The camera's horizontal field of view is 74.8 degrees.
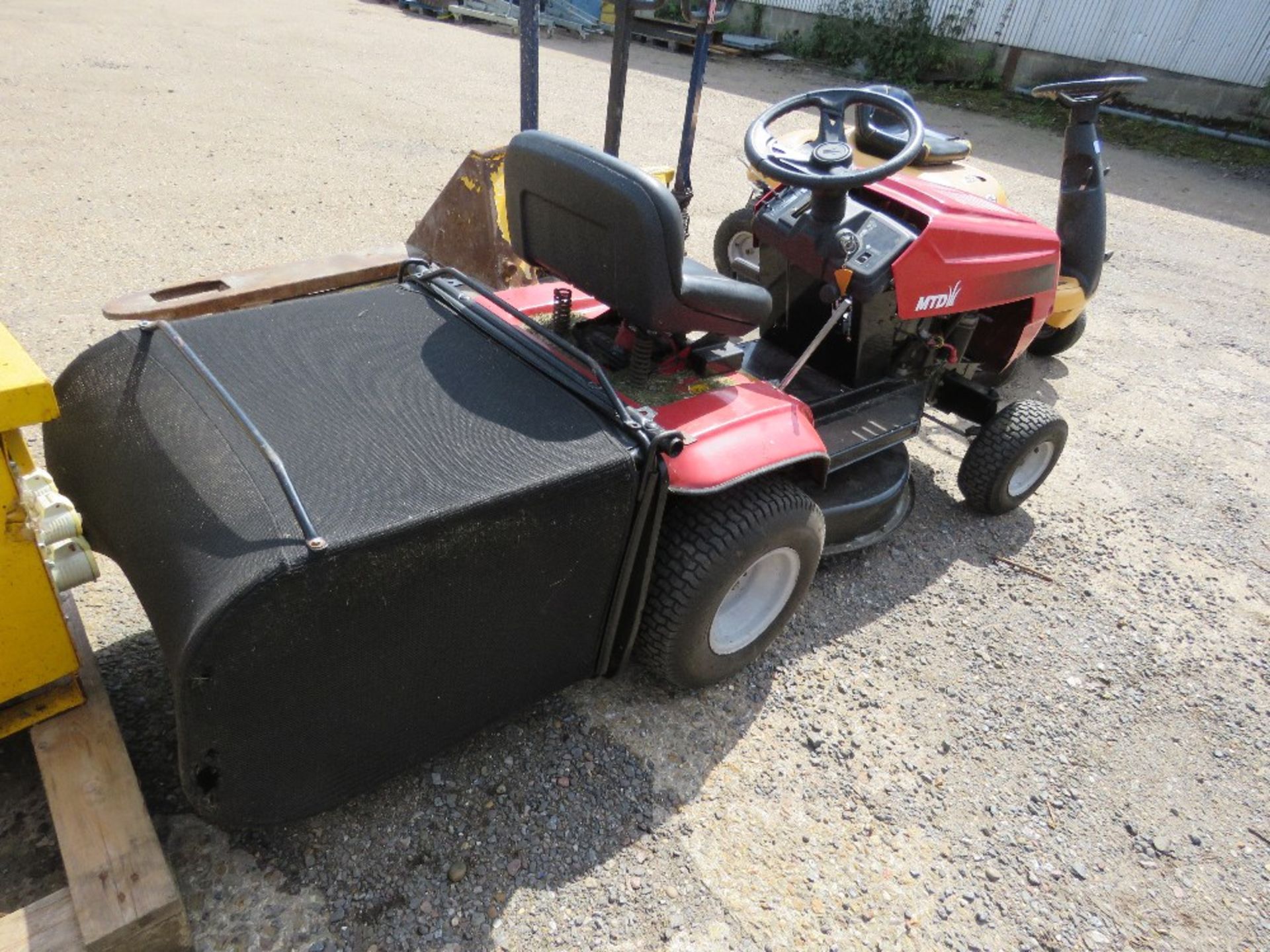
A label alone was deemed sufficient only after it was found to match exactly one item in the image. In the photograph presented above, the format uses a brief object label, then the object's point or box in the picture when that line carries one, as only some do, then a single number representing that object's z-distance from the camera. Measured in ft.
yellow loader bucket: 11.25
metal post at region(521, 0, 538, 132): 10.05
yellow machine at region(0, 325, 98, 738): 4.83
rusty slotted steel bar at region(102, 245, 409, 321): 8.44
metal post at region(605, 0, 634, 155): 9.58
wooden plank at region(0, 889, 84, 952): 4.59
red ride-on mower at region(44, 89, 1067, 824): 4.44
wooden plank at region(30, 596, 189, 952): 4.74
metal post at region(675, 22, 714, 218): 11.14
